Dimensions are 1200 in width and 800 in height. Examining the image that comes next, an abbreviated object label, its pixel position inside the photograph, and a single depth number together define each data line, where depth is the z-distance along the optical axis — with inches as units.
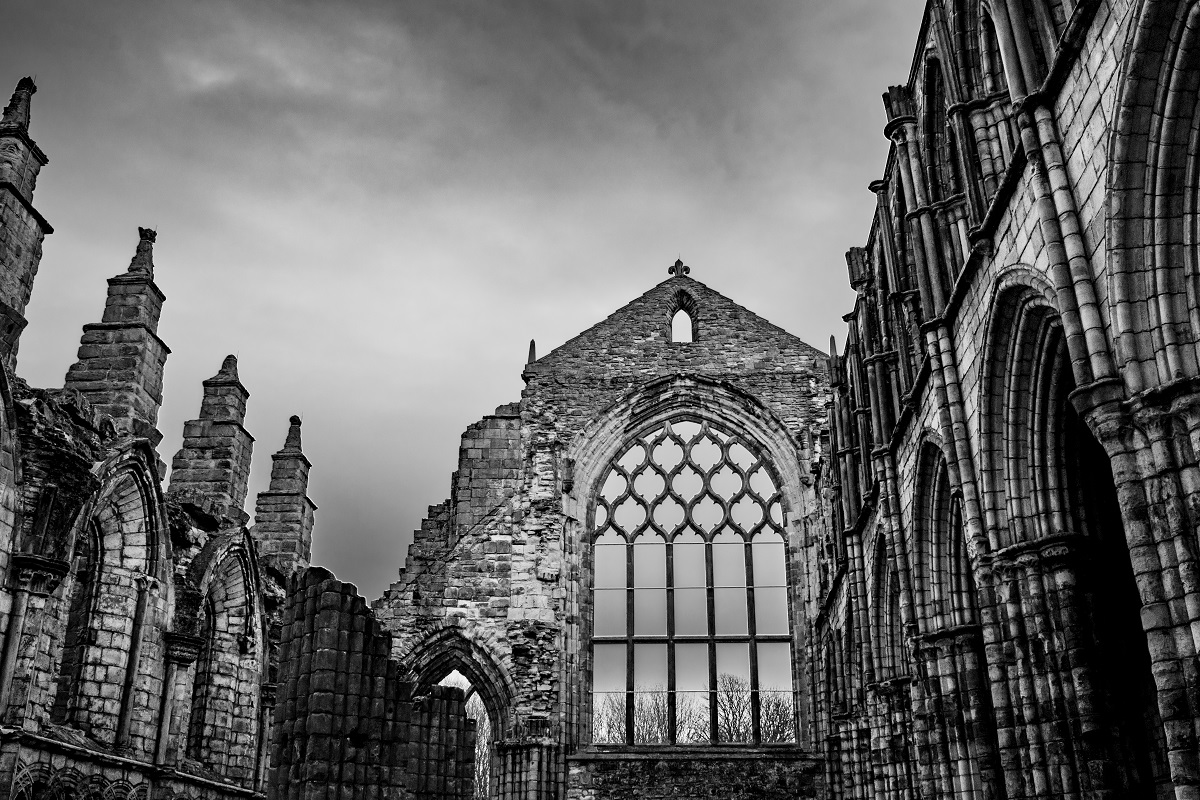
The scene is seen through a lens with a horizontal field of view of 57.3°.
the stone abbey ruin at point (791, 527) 224.7
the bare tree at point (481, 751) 1357.2
